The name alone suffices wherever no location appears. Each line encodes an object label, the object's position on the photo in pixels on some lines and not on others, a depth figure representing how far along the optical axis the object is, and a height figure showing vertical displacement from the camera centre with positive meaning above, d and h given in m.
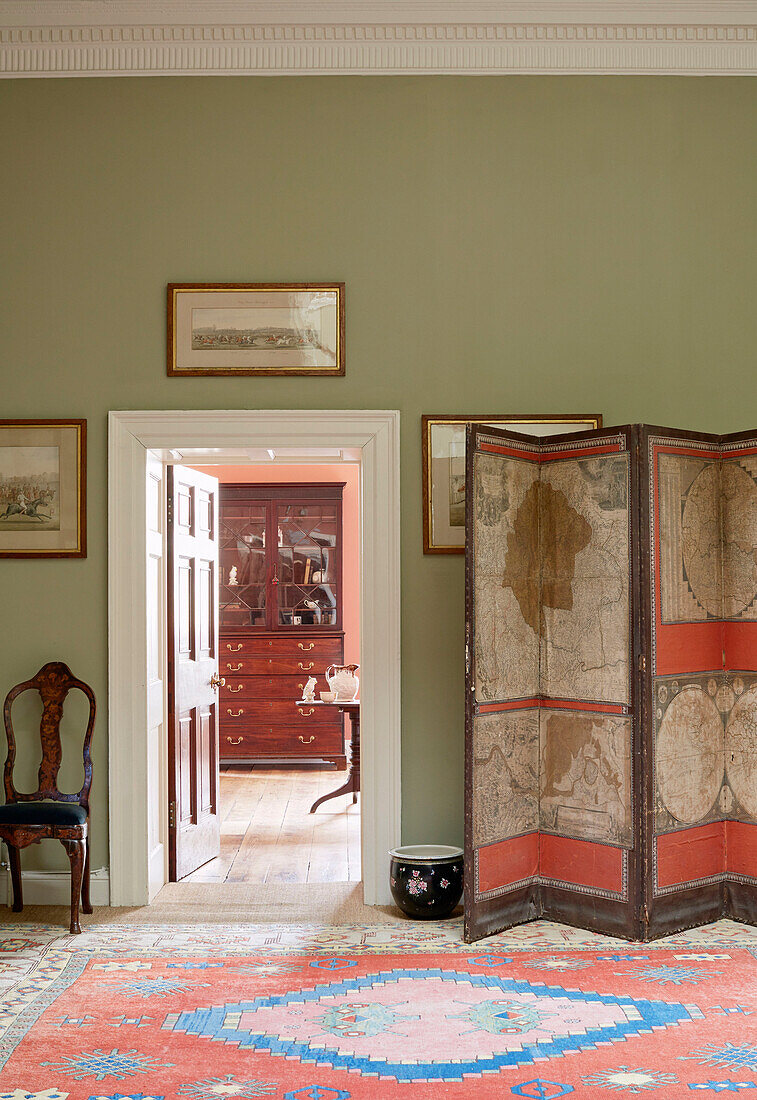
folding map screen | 4.38 -0.45
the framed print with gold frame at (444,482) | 5.09 +0.50
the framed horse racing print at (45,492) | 5.07 +0.46
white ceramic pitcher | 8.32 -0.85
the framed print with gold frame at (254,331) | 5.09 +1.27
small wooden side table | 7.40 -1.29
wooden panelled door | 5.48 -0.52
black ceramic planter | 4.66 -1.41
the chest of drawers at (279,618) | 9.45 -0.35
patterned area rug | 3.09 -1.54
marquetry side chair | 4.51 -1.03
